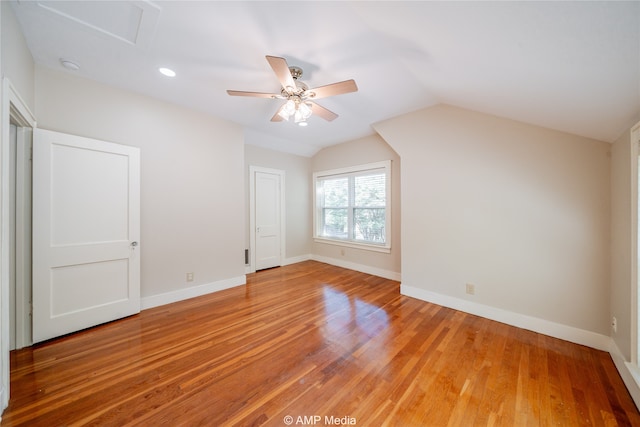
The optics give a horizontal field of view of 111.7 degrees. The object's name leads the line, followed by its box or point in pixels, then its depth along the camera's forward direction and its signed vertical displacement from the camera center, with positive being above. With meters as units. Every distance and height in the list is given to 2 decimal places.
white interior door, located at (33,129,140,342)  2.11 -0.20
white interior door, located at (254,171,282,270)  4.61 -0.12
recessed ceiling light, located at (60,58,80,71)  2.12 +1.49
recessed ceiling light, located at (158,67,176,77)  2.24 +1.50
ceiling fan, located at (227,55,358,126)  1.76 +1.13
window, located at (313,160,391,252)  4.15 +0.18
